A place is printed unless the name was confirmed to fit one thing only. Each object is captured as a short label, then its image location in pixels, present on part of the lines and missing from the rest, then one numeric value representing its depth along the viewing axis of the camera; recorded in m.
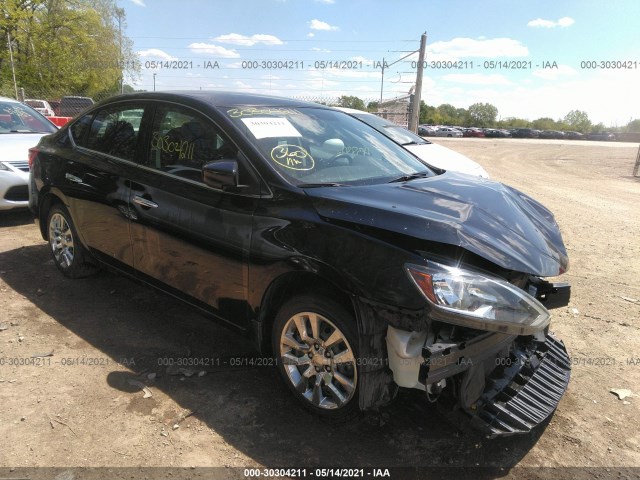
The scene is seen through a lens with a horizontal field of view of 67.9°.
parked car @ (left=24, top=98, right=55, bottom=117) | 21.47
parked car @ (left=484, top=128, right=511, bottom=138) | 64.38
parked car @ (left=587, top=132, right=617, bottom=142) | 66.56
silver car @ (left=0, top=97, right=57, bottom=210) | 6.40
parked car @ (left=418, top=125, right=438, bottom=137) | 52.92
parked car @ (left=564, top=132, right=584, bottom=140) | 69.94
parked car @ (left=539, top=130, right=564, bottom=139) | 67.75
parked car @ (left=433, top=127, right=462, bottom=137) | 57.03
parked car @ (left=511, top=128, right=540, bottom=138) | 67.10
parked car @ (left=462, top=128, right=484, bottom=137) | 64.18
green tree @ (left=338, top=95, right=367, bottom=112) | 19.13
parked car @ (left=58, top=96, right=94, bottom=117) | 24.53
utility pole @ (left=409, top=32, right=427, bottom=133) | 14.73
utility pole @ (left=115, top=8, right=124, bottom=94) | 46.43
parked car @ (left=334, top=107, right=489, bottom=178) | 7.17
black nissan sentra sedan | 2.27
